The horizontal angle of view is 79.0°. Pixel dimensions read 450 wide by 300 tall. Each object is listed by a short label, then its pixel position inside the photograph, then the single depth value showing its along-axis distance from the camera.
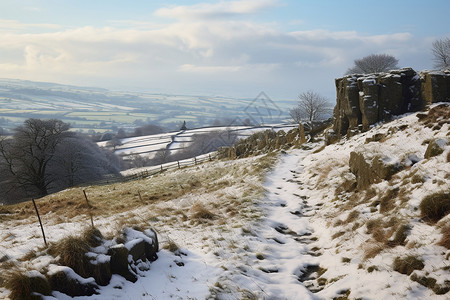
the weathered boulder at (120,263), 6.41
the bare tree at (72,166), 40.72
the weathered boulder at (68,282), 5.37
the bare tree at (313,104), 61.72
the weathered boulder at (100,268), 5.93
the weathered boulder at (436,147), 8.98
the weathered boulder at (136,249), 6.91
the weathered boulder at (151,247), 7.52
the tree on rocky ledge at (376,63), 63.84
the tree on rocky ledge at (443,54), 57.16
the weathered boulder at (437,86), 18.71
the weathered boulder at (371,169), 10.02
